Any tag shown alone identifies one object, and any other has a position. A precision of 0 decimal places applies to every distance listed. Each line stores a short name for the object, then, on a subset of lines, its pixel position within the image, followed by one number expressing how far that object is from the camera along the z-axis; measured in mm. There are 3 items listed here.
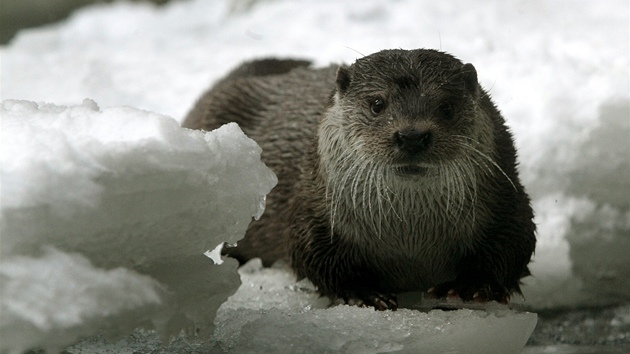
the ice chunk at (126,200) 4101
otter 4299
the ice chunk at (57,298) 4081
